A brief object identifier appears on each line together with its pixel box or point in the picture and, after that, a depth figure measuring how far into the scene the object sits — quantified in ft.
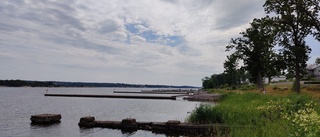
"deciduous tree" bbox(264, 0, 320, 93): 95.23
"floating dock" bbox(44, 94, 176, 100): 203.43
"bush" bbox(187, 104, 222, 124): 50.04
